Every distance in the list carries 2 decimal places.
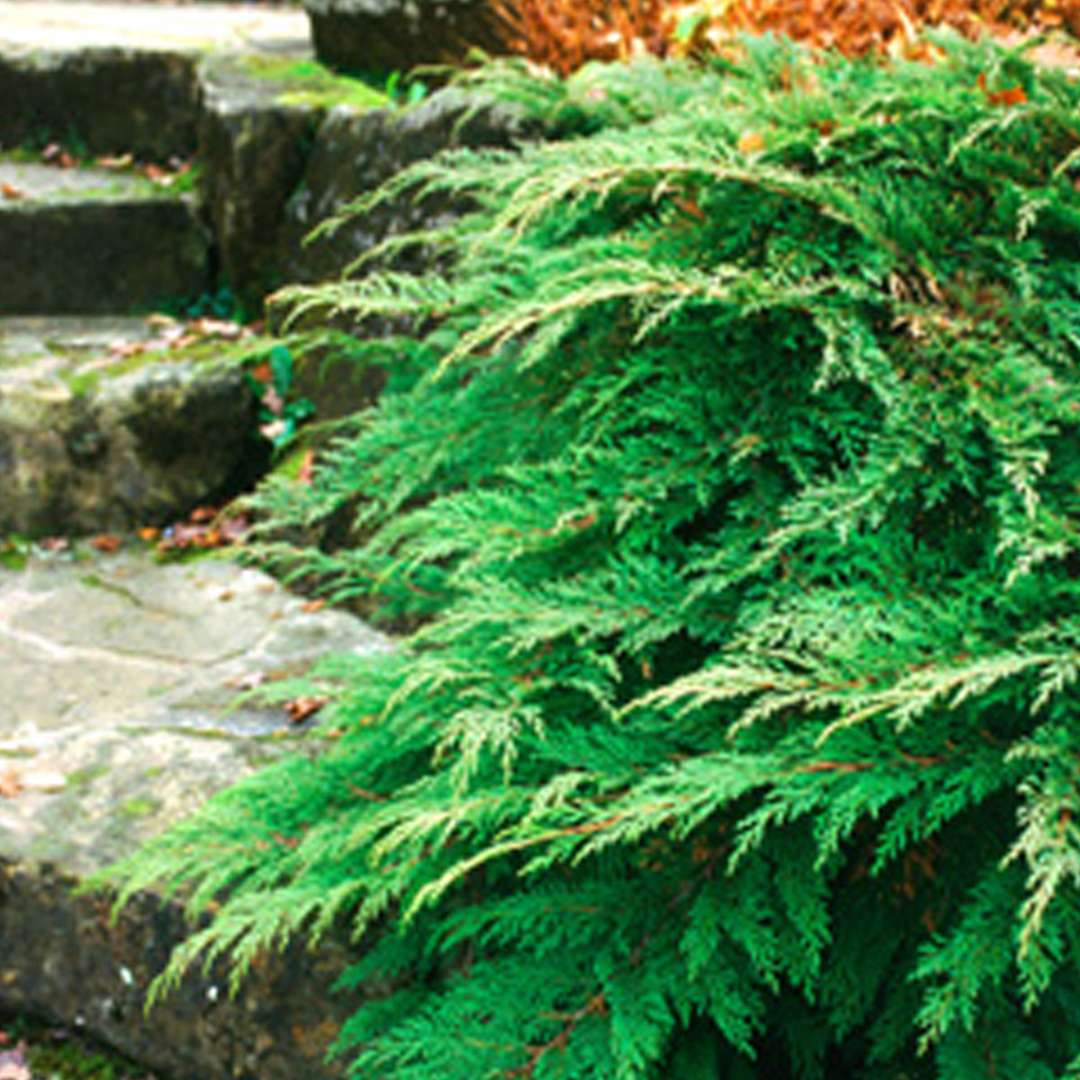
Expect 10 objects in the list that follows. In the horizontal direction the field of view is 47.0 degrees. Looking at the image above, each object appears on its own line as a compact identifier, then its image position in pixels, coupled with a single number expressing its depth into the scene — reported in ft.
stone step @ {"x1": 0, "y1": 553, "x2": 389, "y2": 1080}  8.44
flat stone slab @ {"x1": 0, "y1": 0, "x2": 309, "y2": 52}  19.55
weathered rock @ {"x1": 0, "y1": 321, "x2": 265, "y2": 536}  14.78
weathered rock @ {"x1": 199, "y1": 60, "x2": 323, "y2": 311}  16.03
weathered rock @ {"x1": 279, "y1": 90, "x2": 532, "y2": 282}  12.62
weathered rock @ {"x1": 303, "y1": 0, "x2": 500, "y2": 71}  15.25
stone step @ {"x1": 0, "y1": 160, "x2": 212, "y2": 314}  17.03
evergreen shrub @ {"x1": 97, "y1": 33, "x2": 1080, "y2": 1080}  5.33
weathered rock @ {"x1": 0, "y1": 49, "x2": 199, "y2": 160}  18.78
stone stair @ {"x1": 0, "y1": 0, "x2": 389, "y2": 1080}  8.95
